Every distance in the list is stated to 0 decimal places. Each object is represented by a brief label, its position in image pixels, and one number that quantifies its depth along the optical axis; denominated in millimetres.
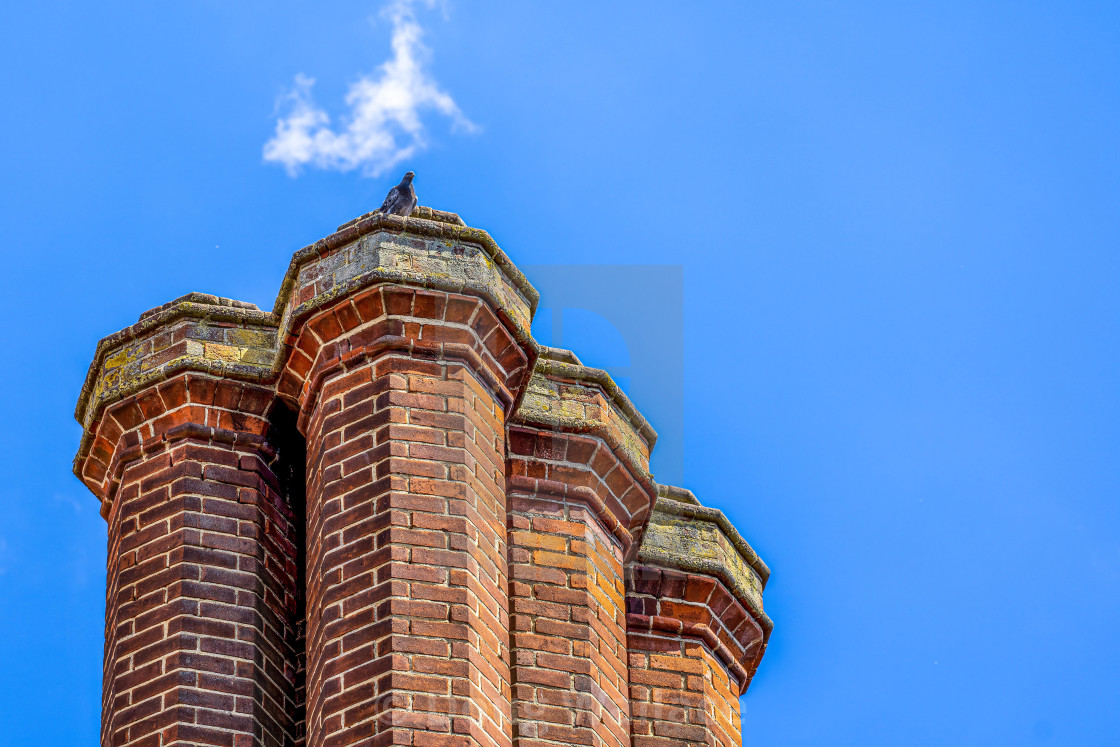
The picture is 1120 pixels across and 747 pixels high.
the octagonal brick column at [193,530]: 15851
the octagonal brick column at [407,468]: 14869
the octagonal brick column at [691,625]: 17426
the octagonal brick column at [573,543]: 15940
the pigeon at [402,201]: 17968
